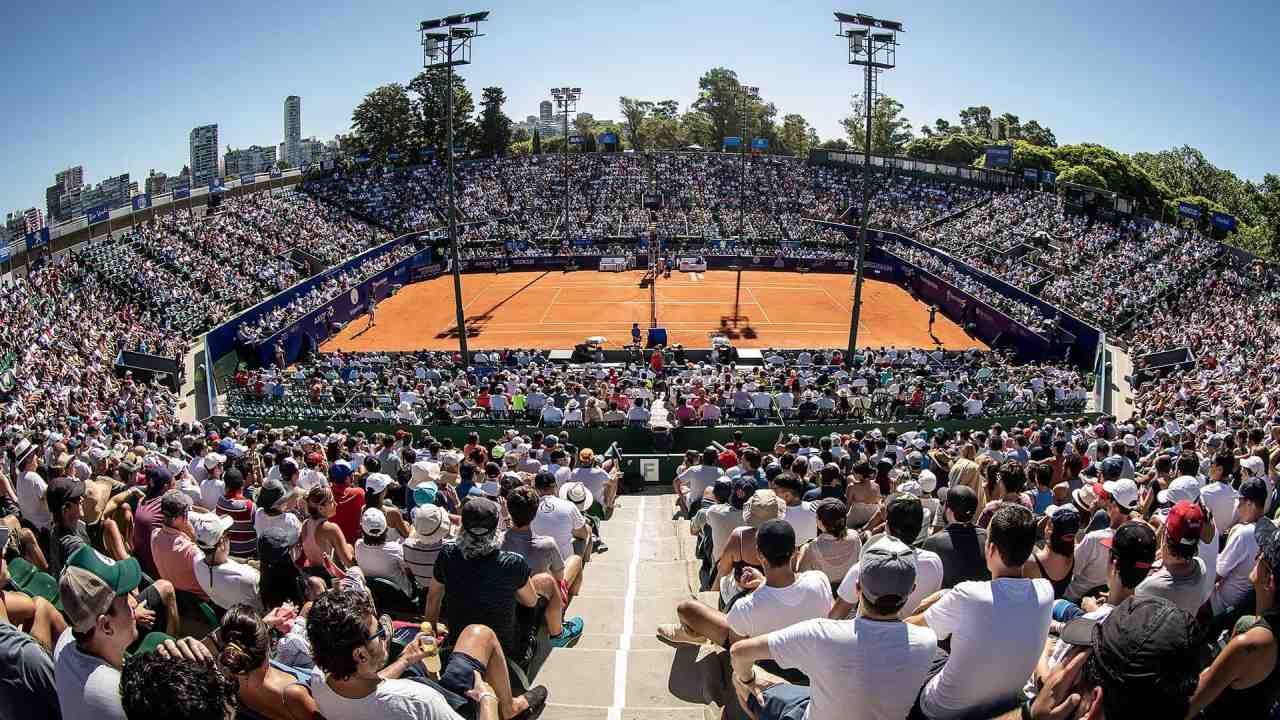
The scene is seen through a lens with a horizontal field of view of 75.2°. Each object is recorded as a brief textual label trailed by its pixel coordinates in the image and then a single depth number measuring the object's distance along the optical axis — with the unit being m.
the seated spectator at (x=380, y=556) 6.42
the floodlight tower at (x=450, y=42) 30.00
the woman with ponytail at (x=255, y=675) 4.05
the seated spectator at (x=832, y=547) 6.03
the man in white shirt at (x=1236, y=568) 4.98
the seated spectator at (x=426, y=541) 5.98
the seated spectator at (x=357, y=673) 3.61
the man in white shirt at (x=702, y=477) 11.23
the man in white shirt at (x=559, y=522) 7.14
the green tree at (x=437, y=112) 85.19
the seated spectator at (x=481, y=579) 5.06
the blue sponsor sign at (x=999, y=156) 71.69
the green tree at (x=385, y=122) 86.94
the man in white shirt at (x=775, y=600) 4.70
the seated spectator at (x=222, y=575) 6.08
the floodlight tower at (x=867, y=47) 29.31
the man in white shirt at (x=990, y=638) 4.00
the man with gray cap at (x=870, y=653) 3.81
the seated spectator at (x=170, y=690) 3.13
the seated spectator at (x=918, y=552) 5.43
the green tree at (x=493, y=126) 86.94
